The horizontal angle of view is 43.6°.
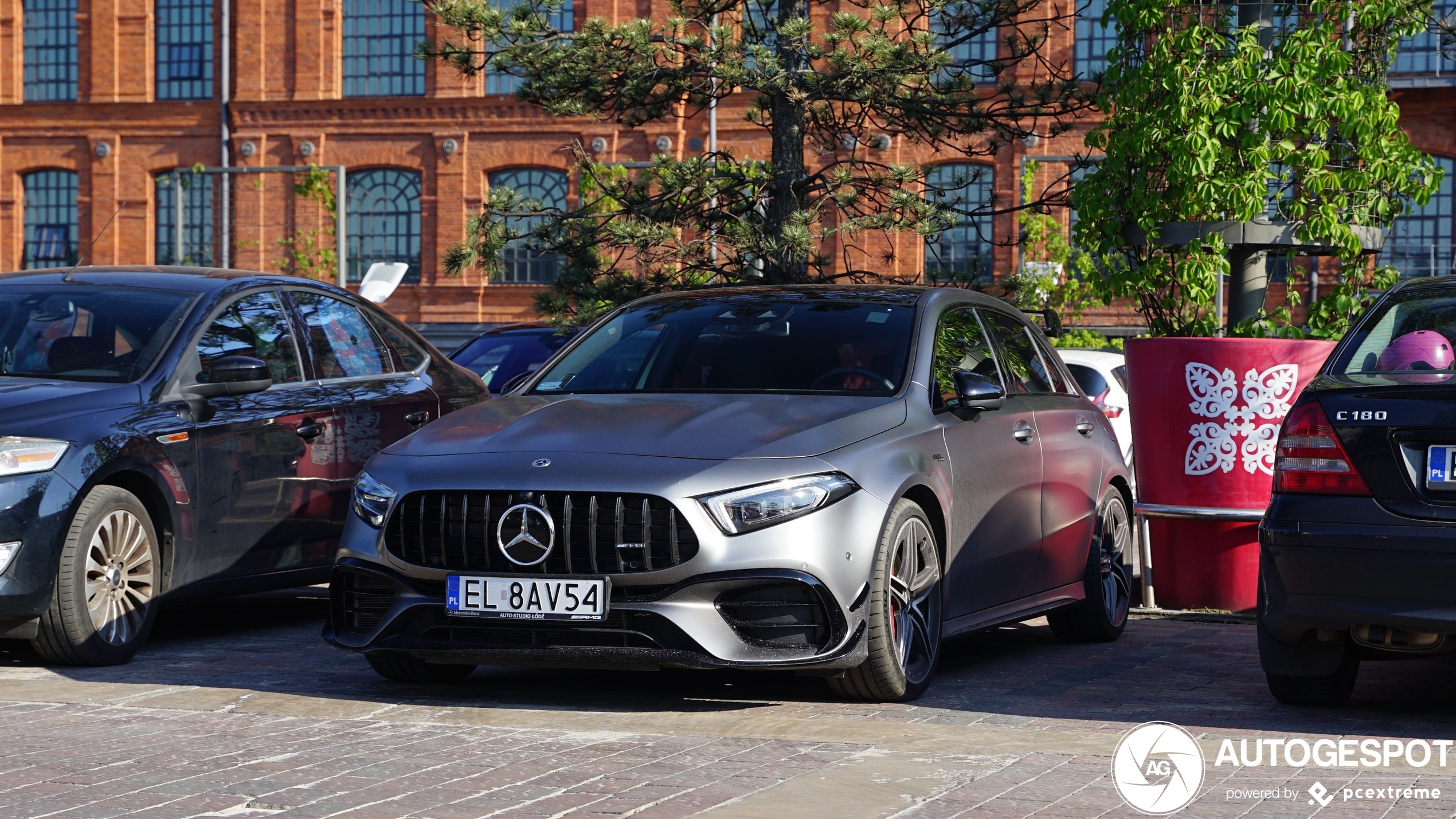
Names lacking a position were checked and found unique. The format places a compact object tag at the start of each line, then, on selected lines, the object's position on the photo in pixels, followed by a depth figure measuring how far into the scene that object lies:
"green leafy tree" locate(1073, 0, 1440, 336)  9.05
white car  15.01
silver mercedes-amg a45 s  5.83
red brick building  43.56
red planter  8.77
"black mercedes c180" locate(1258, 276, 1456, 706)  5.51
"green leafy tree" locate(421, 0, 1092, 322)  14.34
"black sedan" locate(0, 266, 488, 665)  7.00
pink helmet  6.00
